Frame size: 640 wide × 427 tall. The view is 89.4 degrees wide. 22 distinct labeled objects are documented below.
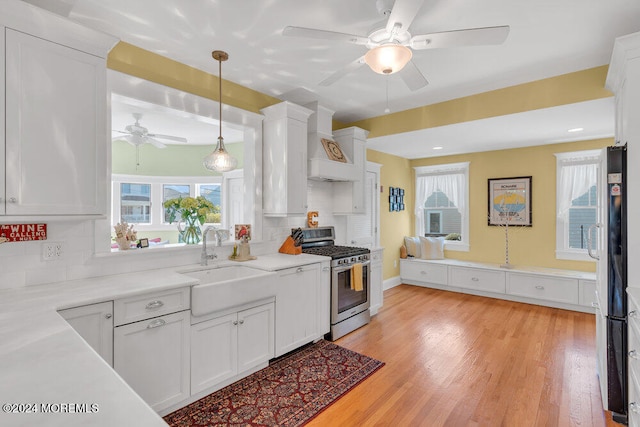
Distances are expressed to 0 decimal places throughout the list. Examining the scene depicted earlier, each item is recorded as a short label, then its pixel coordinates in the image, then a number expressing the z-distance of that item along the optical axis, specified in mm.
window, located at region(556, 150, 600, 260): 4773
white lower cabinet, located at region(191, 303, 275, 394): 2318
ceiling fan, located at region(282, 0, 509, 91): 1785
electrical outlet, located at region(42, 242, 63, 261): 2176
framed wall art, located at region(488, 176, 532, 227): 5227
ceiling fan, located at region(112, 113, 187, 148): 4391
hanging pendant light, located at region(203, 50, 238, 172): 2916
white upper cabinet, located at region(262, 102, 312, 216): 3451
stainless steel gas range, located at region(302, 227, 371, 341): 3477
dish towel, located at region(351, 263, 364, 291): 3633
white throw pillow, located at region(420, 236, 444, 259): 5930
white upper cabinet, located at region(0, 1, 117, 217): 1756
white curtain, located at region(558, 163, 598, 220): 4766
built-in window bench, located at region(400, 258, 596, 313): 4406
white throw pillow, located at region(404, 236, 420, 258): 6023
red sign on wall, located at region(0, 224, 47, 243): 2016
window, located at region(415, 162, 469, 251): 5907
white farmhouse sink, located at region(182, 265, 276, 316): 2258
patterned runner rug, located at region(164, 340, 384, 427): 2166
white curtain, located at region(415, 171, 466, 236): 5949
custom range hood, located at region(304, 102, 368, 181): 3844
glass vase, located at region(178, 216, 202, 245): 2976
